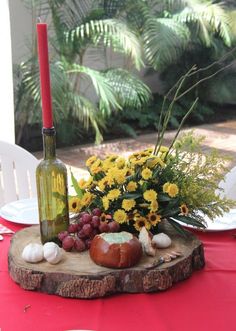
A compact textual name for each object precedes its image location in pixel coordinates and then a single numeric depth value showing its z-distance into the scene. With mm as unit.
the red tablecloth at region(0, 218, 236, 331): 893
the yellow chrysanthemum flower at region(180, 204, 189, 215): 1075
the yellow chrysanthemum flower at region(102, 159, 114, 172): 1131
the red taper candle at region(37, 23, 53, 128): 964
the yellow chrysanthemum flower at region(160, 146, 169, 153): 1164
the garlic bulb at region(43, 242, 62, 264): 1005
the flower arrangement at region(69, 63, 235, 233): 1077
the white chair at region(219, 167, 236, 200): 1748
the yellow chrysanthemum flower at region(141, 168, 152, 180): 1071
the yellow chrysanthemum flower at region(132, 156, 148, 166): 1104
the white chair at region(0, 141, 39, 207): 1841
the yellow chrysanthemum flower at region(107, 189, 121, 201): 1071
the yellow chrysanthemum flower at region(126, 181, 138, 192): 1075
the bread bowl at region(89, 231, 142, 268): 975
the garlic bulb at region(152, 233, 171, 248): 1071
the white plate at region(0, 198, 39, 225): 1368
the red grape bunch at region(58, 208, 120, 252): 1057
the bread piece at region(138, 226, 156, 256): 1037
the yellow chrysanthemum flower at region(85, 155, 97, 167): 1167
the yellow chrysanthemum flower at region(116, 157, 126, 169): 1130
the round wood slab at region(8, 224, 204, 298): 969
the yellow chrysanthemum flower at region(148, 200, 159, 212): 1063
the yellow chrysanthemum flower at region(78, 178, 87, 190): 1140
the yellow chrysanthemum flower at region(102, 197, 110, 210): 1080
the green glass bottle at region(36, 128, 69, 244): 1066
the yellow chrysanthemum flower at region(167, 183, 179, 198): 1057
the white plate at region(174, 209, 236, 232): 1299
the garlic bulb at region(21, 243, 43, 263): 1022
